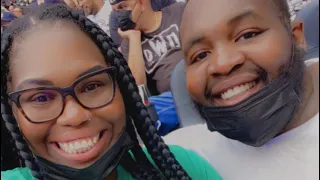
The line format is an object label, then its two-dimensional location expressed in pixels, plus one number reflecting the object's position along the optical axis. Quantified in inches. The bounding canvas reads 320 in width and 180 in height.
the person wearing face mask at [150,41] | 48.2
